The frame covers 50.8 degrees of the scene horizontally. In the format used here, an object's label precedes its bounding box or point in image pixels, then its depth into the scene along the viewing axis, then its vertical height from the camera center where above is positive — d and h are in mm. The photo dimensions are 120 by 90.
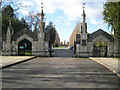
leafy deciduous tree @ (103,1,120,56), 16700 +4354
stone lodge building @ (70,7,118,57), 19978 +300
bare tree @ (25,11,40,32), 39032 +8712
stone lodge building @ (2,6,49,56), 20572 +525
